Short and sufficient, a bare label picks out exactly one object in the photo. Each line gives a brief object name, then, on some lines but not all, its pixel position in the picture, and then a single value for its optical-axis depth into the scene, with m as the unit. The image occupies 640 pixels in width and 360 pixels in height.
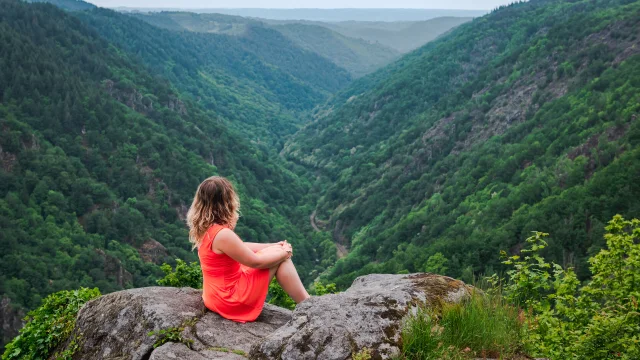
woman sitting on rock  8.14
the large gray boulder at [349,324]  6.58
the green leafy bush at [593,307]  5.90
